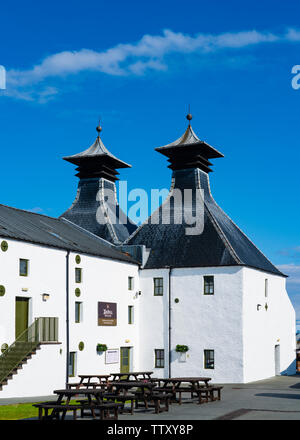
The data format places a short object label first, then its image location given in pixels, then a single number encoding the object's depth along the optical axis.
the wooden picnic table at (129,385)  23.14
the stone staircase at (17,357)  28.19
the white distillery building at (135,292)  30.84
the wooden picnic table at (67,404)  18.65
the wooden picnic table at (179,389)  24.40
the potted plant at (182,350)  39.12
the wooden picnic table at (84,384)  26.09
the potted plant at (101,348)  36.03
